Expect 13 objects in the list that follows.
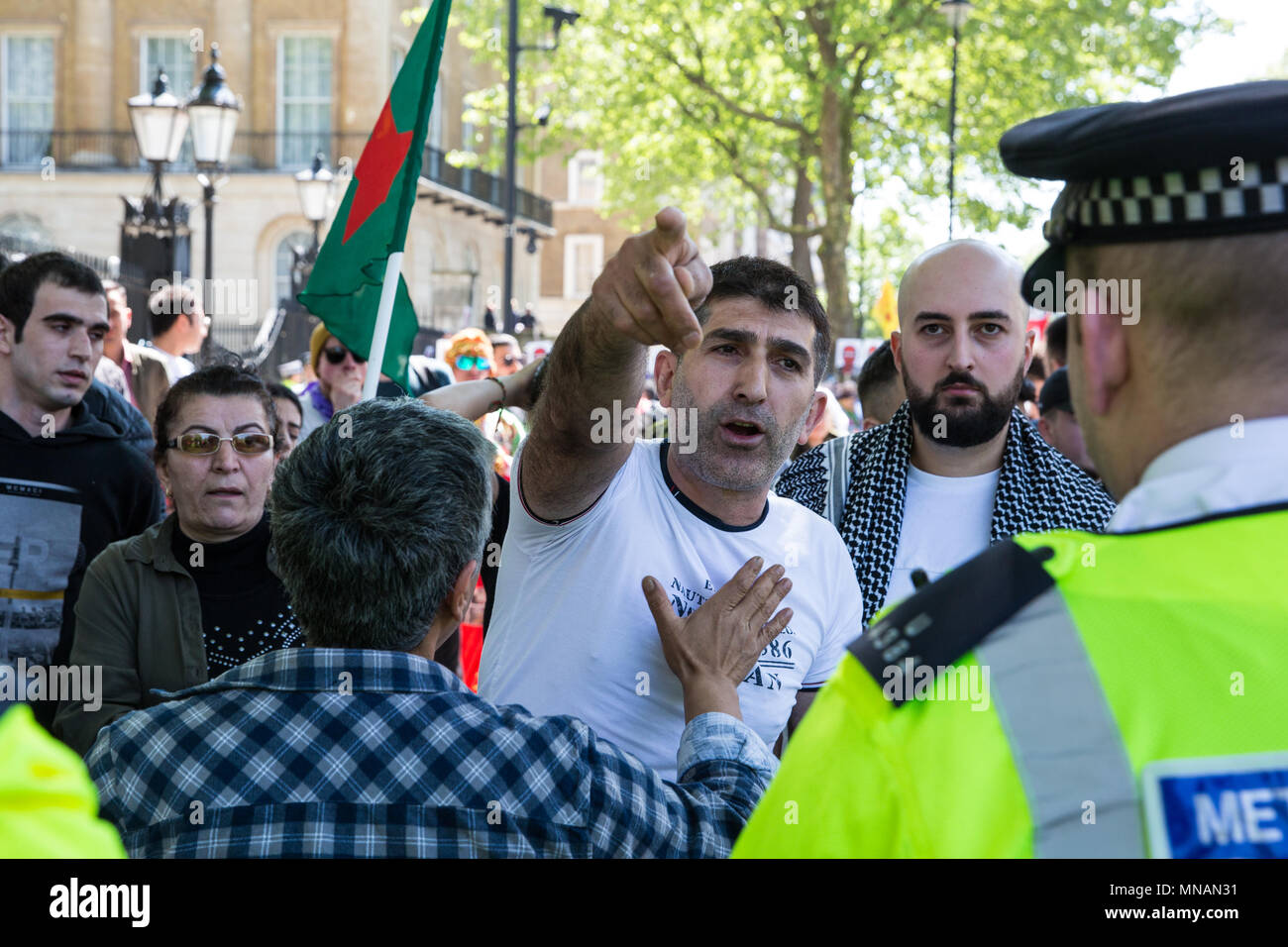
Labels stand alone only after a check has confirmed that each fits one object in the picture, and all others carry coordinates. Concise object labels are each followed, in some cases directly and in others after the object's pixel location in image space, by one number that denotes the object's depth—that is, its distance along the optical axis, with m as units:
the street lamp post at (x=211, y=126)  10.98
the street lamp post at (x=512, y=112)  19.91
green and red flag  4.23
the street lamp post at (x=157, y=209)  10.67
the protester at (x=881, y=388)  5.84
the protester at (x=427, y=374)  7.11
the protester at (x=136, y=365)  7.57
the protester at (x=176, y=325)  8.23
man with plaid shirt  2.04
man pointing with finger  2.88
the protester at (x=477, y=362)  7.83
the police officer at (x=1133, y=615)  1.17
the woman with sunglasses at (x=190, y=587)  3.61
